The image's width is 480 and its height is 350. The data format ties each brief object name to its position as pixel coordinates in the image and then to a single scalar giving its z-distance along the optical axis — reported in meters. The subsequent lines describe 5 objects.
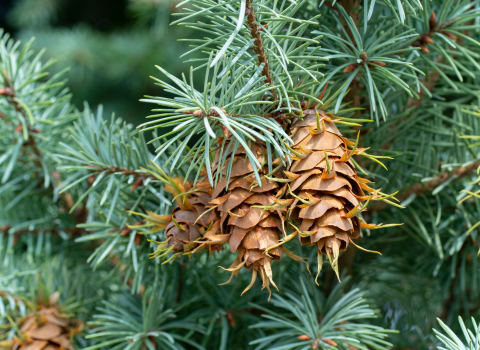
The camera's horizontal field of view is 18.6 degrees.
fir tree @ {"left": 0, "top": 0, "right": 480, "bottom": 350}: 0.57
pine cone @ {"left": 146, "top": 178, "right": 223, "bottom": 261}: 0.58
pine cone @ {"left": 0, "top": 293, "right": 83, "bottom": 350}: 0.64
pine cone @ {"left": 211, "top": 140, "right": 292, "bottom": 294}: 0.56
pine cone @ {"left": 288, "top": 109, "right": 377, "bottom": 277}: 0.56
